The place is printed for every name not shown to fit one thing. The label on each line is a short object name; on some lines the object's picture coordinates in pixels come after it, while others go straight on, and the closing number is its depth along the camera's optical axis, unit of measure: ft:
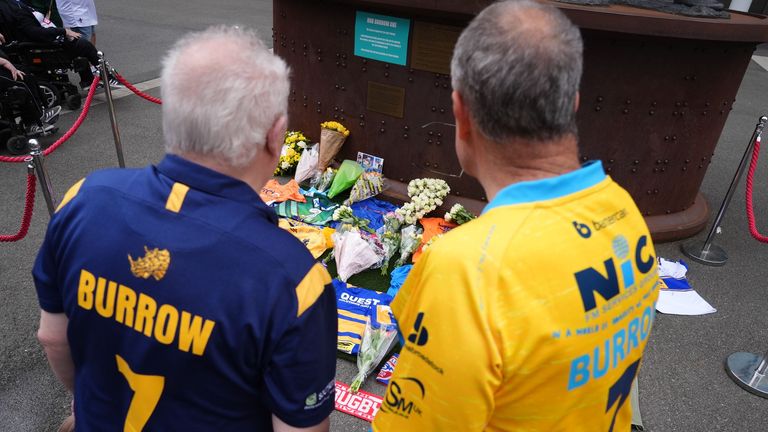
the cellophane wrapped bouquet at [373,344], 10.10
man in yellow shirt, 3.55
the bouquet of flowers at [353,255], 13.11
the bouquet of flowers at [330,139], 17.10
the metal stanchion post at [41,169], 10.42
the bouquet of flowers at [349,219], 15.15
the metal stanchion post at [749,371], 10.85
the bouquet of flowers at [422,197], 15.71
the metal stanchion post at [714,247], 14.52
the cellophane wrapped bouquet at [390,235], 13.93
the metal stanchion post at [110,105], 15.00
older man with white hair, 3.92
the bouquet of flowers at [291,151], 18.17
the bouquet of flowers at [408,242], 14.00
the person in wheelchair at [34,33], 20.25
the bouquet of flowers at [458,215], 15.35
